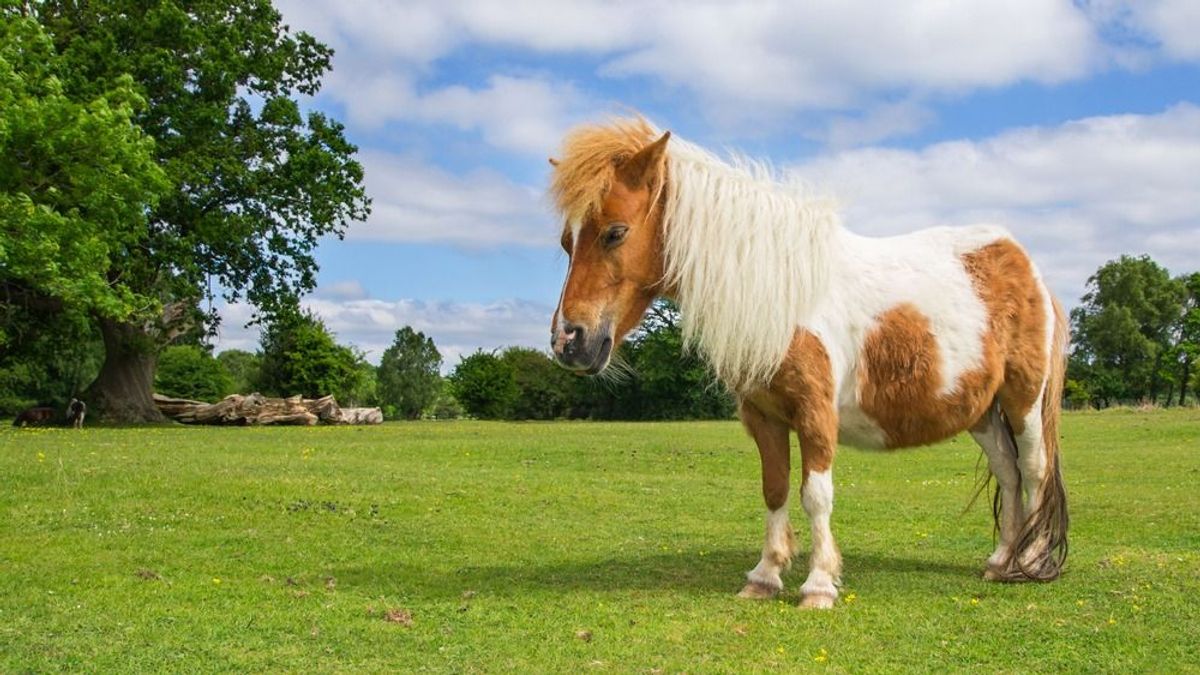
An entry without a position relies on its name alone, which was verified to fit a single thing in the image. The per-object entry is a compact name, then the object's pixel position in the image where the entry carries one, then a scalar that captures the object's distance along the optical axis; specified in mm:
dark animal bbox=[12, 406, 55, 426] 32719
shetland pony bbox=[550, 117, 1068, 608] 6324
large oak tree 29516
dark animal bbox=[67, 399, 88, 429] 29953
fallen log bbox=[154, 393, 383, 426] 34719
